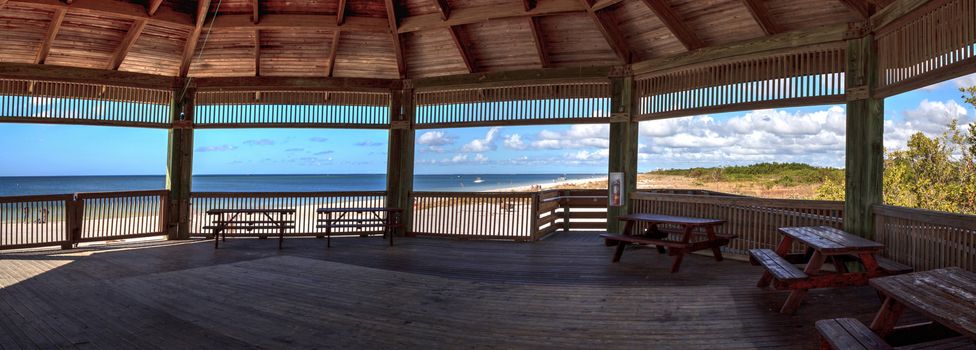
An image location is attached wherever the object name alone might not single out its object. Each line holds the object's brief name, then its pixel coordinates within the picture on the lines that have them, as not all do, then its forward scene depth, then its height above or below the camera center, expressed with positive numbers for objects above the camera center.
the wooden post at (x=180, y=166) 9.10 +0.07
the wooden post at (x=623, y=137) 8.34 +0.75
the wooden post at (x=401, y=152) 9.52 +0.46
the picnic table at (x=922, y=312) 2.28 -0.58
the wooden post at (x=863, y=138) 5.76 +0.58
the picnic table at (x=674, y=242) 6.09 -0.73
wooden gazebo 4.17 +1.15
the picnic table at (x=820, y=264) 3.95 -0.69
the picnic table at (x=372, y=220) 8.19 -0.81
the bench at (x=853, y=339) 2.27 -0.74
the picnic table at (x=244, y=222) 7.95 -0.86
